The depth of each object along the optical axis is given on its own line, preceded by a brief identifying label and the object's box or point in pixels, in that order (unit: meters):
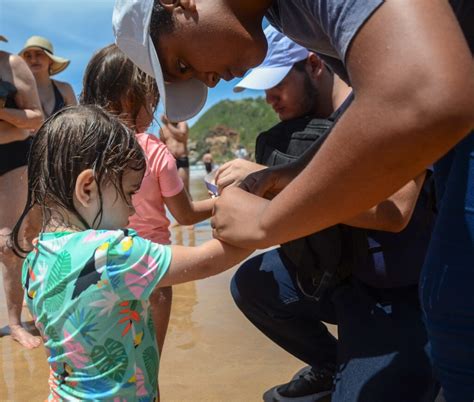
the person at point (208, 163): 23.44
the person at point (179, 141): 8.19
